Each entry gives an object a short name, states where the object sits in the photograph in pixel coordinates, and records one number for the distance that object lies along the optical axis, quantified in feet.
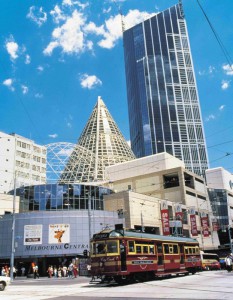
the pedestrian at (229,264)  105.40
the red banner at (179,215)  213.60
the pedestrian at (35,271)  142.36
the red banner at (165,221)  211.82
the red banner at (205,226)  228.43
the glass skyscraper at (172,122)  616.80
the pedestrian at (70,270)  134.29
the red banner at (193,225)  233.43
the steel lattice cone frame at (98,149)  336.08
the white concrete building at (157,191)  212.43
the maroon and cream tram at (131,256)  72.66
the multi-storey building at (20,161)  378.63
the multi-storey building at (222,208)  326.65
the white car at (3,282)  74.54
